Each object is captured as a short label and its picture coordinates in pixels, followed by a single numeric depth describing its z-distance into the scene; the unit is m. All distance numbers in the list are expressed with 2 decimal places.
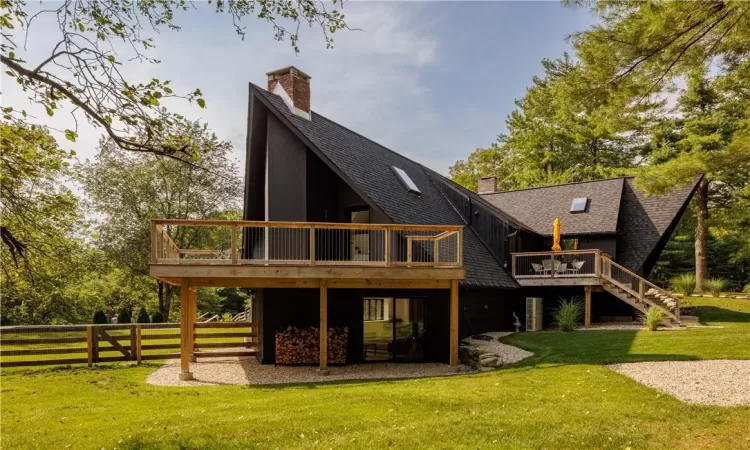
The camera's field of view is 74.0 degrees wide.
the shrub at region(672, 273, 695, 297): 22.52
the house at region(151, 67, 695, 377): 10.74
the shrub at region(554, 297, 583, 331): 16.06
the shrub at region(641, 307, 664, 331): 14.34
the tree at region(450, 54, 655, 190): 31.83
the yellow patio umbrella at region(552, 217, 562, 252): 18.36
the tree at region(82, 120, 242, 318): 25.06
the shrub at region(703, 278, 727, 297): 23.06
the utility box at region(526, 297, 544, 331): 17.91
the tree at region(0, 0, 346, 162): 5.57
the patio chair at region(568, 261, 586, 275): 18.33
